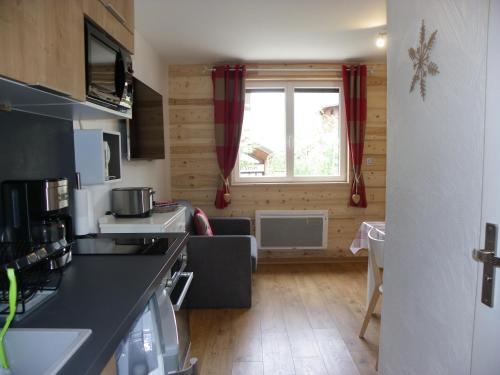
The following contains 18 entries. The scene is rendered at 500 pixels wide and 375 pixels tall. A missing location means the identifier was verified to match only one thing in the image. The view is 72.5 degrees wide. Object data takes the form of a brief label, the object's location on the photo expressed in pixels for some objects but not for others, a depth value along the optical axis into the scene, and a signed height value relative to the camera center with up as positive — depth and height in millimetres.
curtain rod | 4078 +1129
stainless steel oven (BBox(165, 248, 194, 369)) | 1503 -592
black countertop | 771 -409
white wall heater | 4176 -788
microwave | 1326 +412
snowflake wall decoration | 1255 +386
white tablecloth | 2703 -653
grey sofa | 2902 -910
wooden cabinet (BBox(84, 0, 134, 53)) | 1343 +648
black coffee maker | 1312 -195
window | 4242 +352
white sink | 850 -454
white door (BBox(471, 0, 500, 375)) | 947 -74
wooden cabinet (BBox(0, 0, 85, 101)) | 880 +363
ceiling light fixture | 3211 +1175
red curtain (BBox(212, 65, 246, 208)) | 3986 +620
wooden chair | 2395 -745
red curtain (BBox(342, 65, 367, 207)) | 4066 +657
